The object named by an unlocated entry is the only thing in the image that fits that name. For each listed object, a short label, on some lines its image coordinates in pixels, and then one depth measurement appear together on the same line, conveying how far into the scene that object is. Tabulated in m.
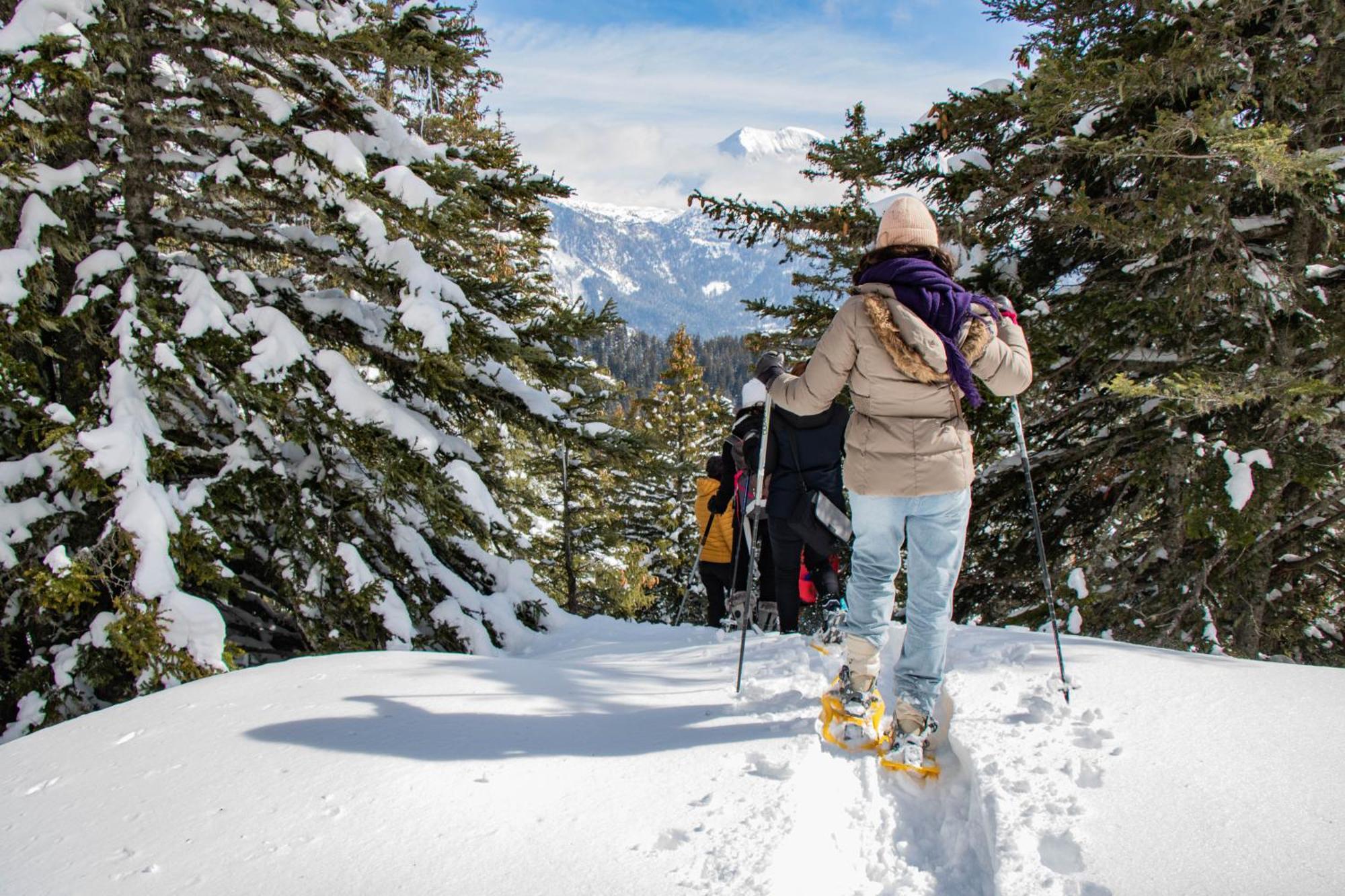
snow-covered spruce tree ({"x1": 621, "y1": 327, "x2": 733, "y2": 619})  25.23
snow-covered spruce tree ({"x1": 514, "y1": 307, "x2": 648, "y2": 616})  13.70
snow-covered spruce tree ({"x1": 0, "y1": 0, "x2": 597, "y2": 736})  4.50
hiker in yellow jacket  7.00
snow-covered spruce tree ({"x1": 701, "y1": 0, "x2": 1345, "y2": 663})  5.19
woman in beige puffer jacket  3.07
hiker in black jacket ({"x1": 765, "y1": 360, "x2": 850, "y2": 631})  5.21
